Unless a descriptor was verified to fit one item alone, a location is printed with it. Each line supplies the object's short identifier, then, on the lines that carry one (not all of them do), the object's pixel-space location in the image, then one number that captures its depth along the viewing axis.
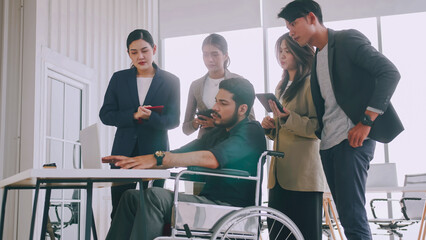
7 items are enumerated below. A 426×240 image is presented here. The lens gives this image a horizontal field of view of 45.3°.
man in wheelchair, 2.06
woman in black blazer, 2.75
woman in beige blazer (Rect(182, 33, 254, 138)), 3.08
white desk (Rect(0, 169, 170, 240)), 1.70
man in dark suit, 2.09
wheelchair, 2.02
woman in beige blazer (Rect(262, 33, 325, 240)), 2.53
